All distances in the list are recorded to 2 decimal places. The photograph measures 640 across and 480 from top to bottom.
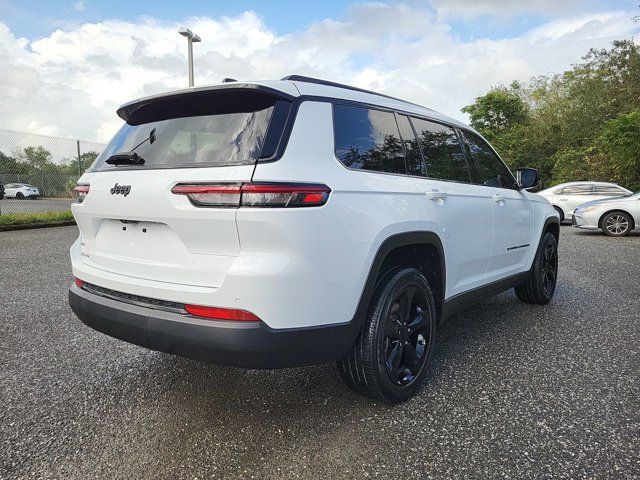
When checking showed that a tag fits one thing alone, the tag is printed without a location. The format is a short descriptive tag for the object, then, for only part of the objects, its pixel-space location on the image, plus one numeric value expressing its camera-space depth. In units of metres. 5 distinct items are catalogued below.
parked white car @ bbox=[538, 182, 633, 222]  13.85
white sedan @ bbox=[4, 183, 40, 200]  13.29
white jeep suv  2.05
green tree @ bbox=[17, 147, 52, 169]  13.54
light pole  12.85
